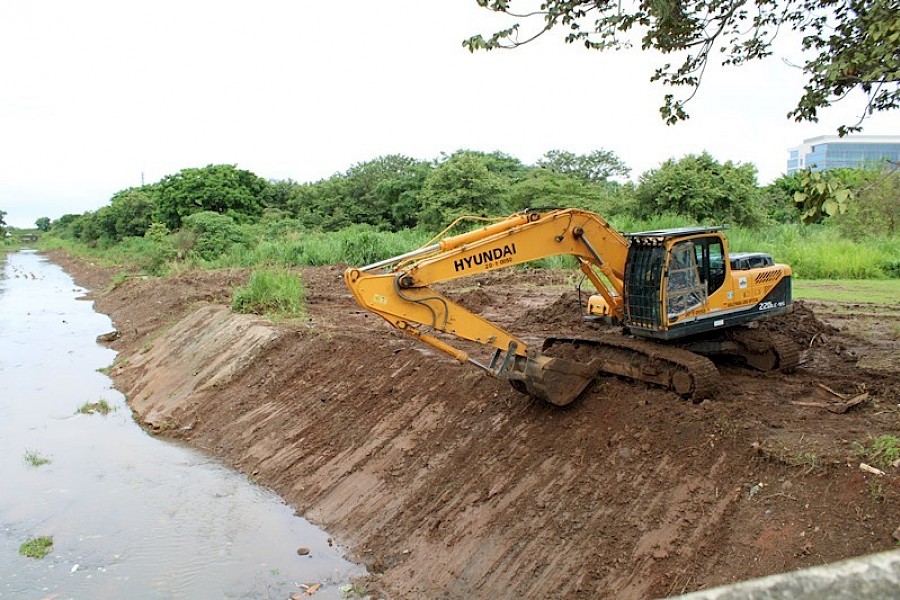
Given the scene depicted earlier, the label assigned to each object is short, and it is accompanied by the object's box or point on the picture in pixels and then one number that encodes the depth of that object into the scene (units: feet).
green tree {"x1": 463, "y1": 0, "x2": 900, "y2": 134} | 24.68
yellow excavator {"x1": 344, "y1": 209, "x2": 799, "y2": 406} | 27.89
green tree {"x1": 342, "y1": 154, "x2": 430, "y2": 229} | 128.47
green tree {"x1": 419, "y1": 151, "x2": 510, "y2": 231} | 101.30
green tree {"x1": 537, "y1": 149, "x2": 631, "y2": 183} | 146.20
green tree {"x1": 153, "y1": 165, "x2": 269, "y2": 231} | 145.79
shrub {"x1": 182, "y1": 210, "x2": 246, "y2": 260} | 102.53
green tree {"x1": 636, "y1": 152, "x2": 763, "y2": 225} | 84.80
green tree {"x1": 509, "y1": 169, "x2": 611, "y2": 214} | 96.58
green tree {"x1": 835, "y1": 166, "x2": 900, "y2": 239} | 82.94
